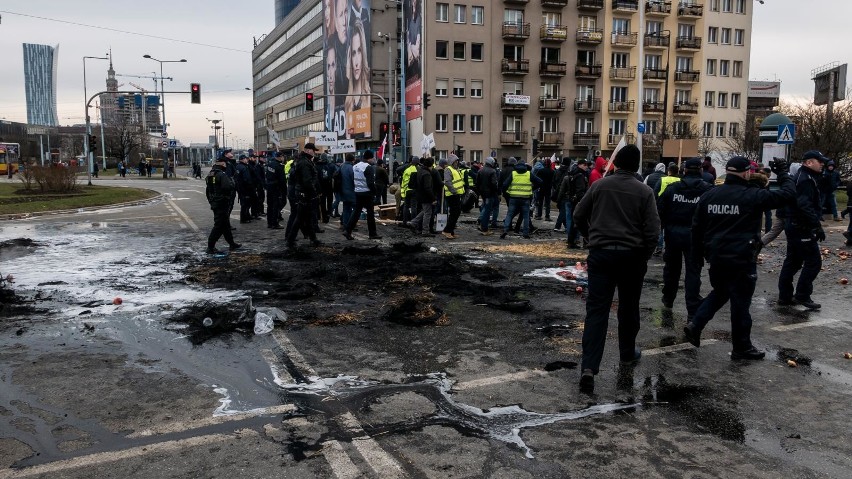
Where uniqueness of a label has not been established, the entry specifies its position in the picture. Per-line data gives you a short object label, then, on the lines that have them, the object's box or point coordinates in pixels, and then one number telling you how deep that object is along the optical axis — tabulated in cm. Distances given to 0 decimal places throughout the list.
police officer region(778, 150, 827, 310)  804
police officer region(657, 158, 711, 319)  790
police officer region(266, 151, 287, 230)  1686
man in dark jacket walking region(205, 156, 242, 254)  1210
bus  6223
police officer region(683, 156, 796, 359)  605
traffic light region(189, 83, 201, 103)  3872
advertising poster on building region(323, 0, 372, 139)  6894
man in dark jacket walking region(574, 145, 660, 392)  532
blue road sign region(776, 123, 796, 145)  1891
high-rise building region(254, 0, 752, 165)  5869
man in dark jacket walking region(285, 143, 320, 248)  1302
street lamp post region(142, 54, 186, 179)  6201
